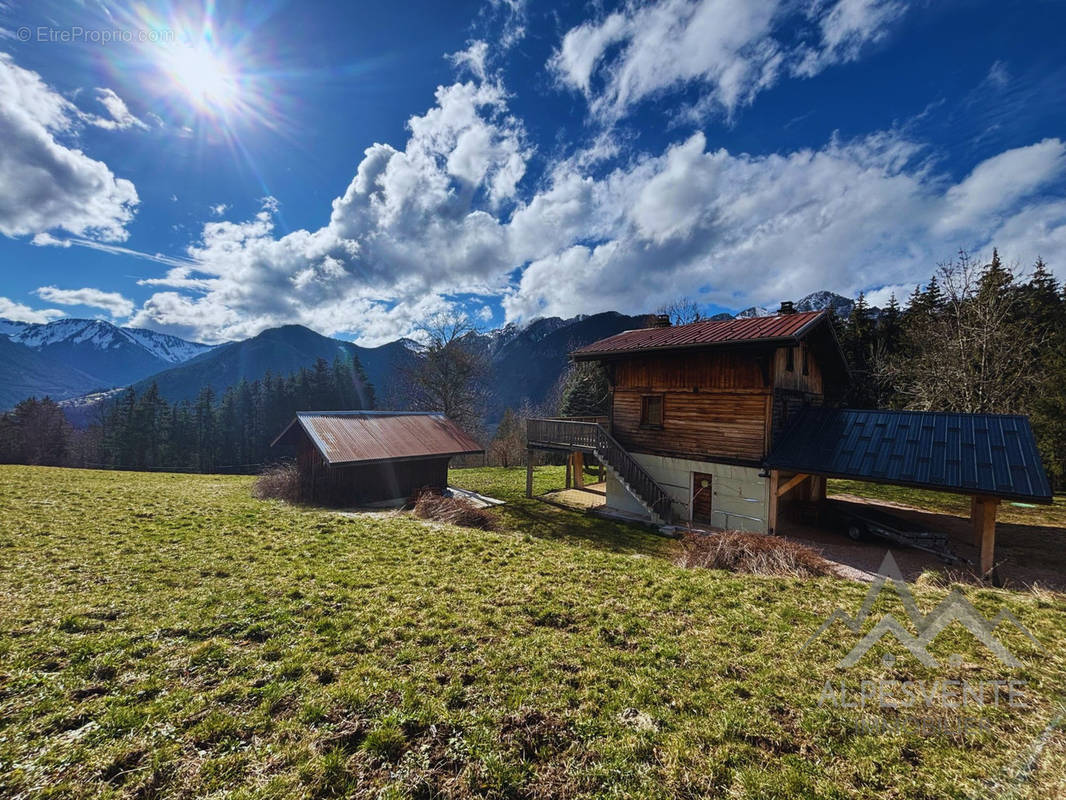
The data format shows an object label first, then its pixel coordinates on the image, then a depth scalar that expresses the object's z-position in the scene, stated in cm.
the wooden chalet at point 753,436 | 1066
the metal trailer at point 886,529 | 1176
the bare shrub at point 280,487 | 1773
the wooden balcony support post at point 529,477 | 1972
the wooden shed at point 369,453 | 1723
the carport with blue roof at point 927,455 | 988
